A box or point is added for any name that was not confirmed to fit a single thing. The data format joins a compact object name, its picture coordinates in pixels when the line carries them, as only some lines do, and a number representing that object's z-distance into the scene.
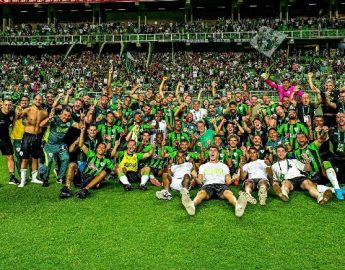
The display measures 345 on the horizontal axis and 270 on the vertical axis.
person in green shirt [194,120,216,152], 9.00
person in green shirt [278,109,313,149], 8.29
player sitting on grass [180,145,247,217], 6.38
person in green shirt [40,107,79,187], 8.38
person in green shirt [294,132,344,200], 7.66
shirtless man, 8.46
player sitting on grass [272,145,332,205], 7.38
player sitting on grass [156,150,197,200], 7.44
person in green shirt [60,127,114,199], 7.96
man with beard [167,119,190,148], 9.04
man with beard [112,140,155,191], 8.30
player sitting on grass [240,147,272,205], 6.93
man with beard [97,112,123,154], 8.74
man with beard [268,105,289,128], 8.85
